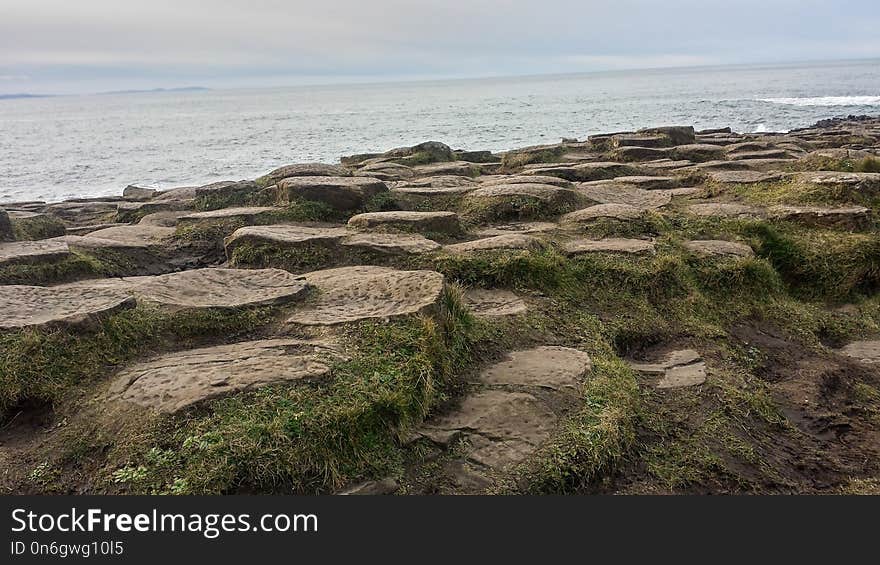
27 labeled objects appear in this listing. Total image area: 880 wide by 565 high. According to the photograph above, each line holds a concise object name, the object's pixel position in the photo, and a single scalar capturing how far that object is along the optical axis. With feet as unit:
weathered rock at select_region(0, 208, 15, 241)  13.66
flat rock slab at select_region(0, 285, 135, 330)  8.68
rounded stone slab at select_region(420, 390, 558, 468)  7.64
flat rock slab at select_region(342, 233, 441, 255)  12.84
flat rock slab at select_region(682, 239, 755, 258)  13.70
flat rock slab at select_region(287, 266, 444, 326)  9.42
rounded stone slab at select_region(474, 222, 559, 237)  14.99
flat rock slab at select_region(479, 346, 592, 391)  9.06
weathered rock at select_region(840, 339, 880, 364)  11.34
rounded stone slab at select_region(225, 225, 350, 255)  13.07
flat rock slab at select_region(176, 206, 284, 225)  15.81
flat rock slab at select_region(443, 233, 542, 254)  12.94
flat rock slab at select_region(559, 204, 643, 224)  15.35
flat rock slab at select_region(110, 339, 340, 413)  7.38
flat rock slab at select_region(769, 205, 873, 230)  15.19
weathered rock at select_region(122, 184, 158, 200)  28.34
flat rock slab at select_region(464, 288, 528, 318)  11.03
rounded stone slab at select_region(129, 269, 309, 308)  9.98
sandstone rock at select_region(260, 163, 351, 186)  21.57
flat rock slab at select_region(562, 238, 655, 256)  13.34
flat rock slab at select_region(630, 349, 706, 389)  9.86
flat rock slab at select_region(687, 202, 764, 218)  16.14
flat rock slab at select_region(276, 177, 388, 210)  16.33
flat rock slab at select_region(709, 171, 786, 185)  19.21
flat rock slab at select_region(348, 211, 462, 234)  14.52
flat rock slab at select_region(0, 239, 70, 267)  11.67
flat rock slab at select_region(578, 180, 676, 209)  18.04
